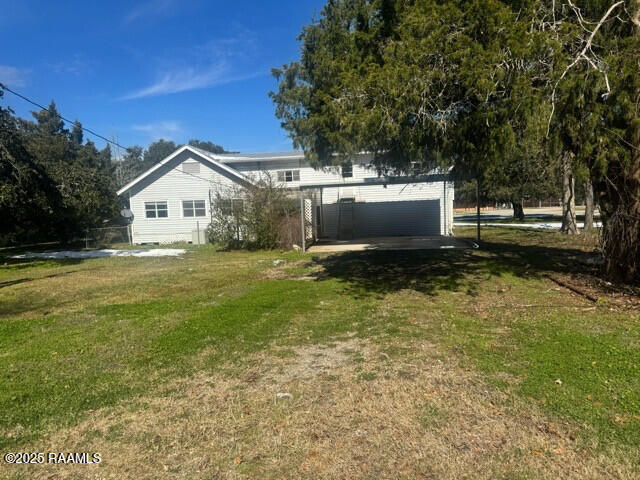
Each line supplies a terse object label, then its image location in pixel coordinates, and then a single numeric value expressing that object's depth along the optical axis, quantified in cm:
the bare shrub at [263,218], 1689
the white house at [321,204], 2186
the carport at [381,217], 2173
